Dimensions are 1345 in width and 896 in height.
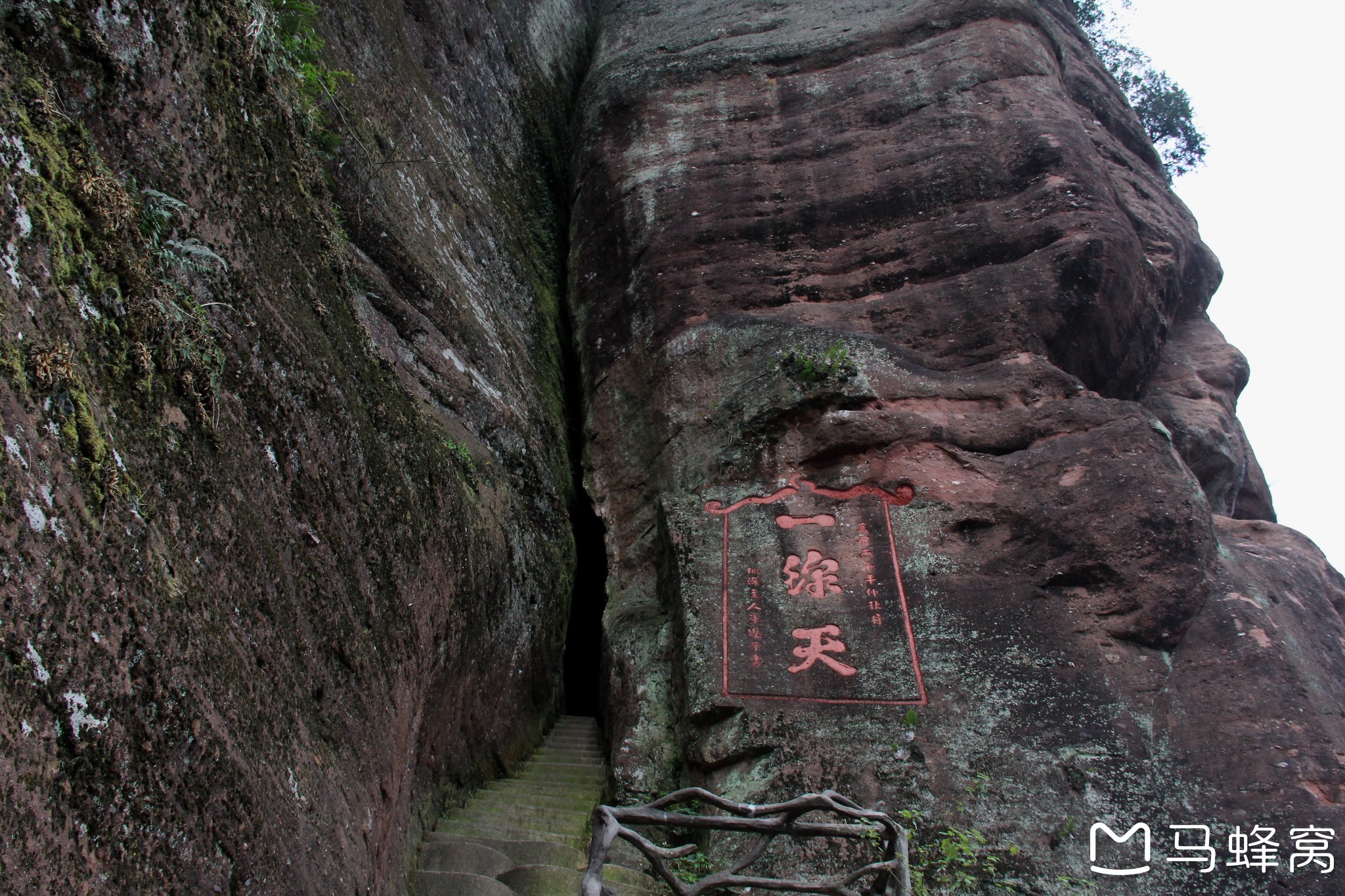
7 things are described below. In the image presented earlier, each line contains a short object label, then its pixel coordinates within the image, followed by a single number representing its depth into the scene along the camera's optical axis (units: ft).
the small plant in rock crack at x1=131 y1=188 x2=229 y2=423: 9.62
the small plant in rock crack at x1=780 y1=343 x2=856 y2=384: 22.91
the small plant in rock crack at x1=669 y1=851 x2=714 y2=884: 15.95
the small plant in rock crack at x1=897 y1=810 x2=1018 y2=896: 15.15
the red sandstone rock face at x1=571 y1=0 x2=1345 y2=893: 16.76
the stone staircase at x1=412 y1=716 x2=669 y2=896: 15.10
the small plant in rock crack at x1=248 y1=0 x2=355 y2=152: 14.51
